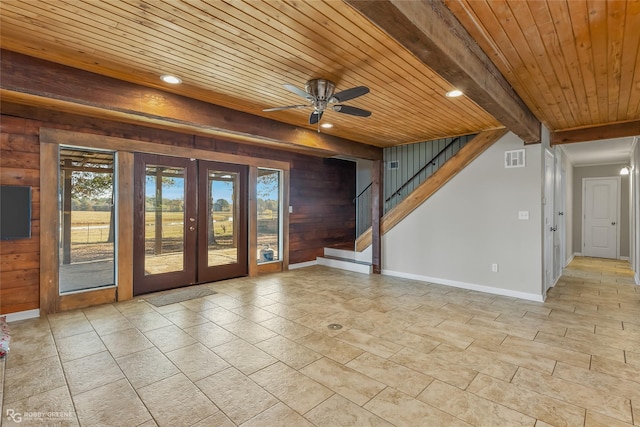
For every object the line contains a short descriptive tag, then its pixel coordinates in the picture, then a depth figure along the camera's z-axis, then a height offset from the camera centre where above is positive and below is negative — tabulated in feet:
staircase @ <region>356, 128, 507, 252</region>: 16.56 +1.88
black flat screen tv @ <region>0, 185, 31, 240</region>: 12.05 +0.01
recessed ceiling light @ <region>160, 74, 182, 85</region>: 9.75 +4.27
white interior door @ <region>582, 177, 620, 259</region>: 26.21 -0.43
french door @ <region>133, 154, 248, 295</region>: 16.05 -0.57
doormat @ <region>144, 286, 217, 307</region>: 14.84 -4.25
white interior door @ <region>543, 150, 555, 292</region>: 15.88 -0.35
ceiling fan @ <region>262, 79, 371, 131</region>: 9.55 +3.67
